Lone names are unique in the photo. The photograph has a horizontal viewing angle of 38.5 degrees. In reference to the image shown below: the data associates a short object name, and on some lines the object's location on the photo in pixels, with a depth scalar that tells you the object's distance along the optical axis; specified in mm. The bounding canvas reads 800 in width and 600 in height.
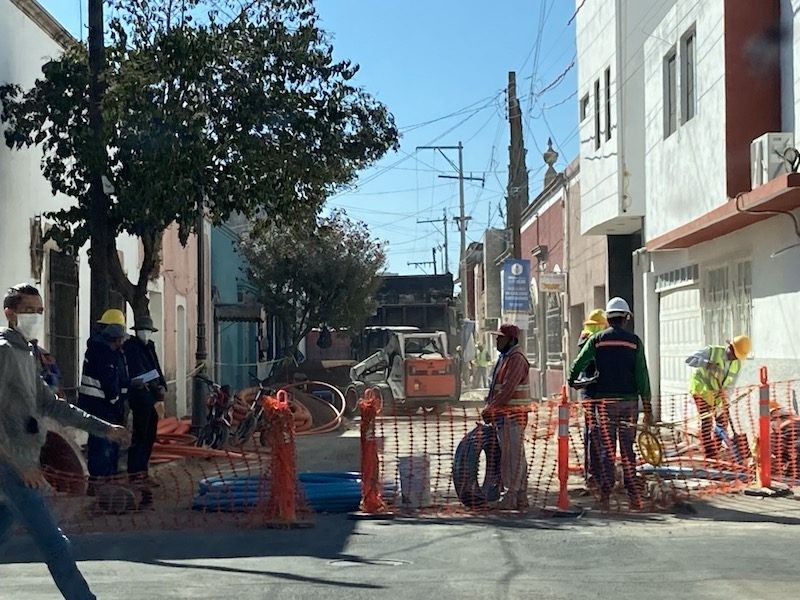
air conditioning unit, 12914
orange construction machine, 26578
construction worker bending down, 12609
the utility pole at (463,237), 57475
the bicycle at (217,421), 16422
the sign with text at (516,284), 26156
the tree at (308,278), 30625
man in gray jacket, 5797
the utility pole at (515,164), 26844
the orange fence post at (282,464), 9852
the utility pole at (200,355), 18156
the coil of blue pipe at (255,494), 10414
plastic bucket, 10633
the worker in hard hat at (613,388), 10789
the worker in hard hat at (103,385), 11094
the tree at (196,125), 12969
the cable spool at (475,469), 10609
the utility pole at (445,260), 83412
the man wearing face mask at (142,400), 11430
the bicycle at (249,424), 17203
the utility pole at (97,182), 13250
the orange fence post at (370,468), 10328
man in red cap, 10516
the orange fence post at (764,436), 11172
